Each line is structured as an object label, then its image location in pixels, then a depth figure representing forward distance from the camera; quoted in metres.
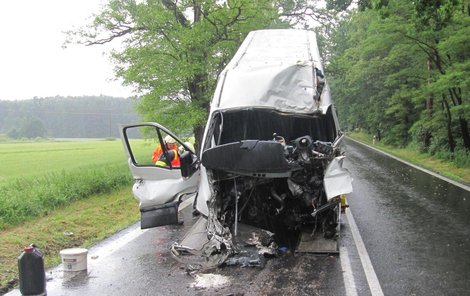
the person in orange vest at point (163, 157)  8.00
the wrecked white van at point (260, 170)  6.07
